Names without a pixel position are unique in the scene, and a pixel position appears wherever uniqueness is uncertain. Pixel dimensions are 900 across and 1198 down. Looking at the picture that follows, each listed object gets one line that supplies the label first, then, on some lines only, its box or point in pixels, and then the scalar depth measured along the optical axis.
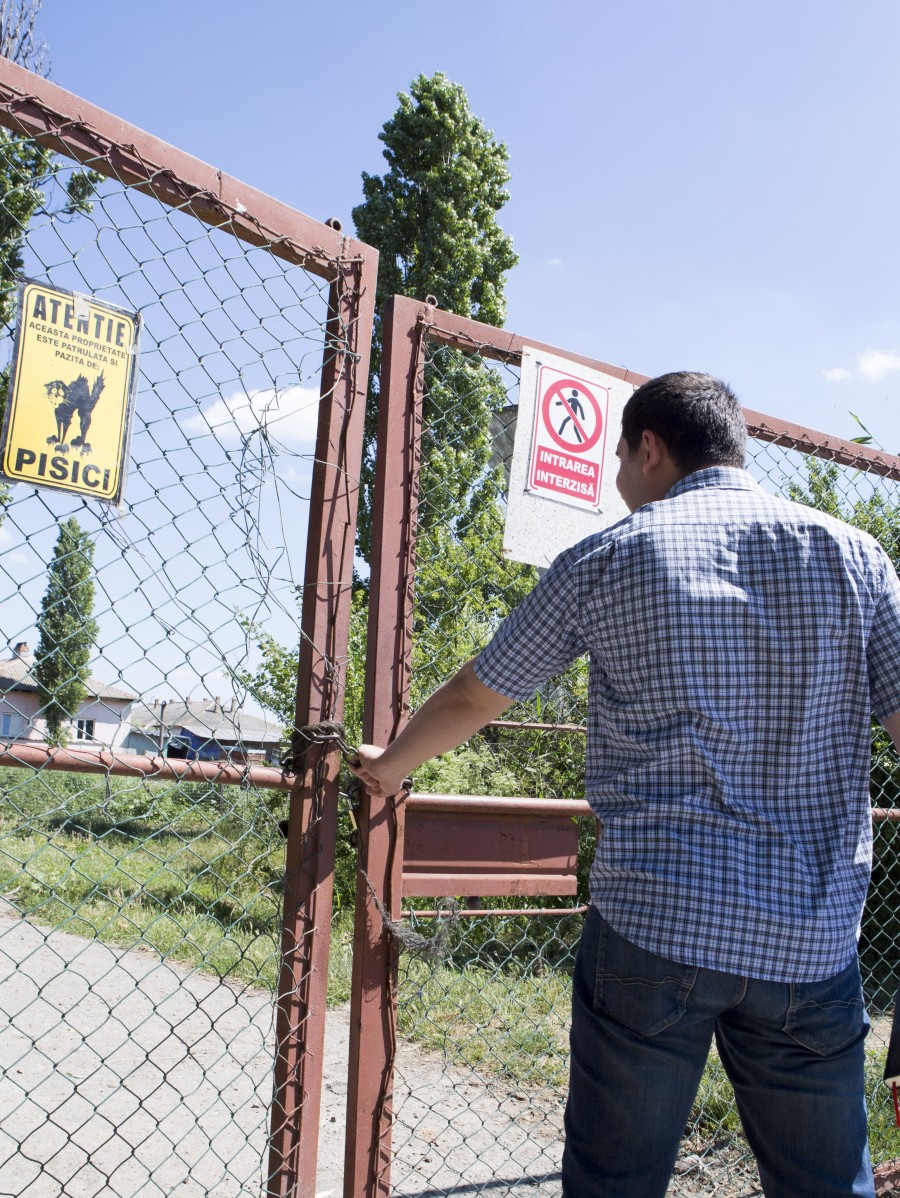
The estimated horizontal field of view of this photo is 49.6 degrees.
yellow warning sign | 1.82
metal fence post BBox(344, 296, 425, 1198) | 2.25
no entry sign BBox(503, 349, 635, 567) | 2.66
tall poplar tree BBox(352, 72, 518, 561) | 17.12
